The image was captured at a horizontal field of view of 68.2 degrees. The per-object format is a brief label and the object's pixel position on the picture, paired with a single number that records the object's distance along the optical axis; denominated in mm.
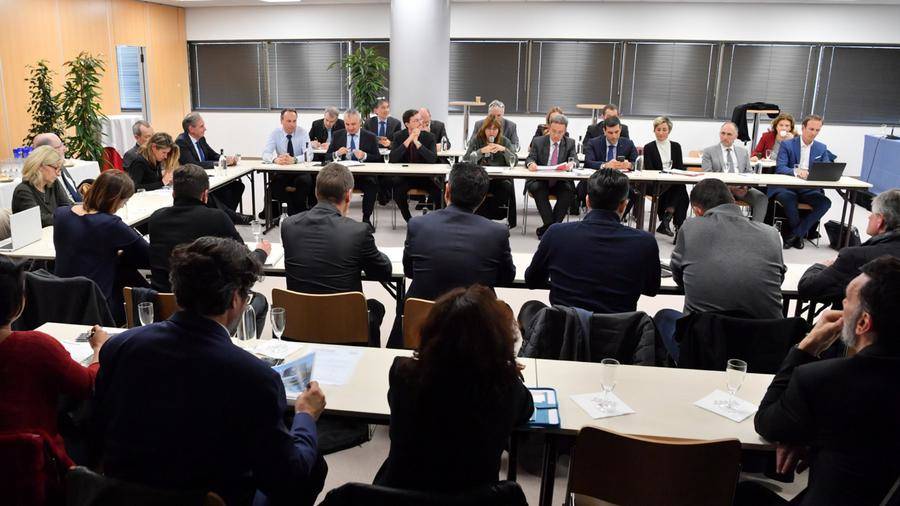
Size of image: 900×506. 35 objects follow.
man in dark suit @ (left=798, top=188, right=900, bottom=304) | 3121
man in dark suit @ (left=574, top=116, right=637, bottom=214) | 7379
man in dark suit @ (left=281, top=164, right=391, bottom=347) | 3377
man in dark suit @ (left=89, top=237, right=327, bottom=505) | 1603
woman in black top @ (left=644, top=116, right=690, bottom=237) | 7281
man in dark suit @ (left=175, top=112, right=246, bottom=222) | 7039
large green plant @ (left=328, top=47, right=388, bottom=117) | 10695
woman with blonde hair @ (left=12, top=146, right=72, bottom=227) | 4590
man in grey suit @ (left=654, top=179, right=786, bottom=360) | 3061
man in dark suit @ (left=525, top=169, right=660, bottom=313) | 3094
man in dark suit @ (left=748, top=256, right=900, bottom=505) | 1645
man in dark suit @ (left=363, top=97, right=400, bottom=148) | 8891
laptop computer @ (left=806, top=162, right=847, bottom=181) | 6777
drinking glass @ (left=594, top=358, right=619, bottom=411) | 2154
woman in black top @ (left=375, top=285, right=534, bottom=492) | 1630
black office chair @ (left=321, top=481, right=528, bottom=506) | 1479
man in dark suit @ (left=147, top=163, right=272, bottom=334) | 3469
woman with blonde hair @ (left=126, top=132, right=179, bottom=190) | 5934
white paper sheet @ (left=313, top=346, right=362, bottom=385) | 2340
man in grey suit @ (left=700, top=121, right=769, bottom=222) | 7188
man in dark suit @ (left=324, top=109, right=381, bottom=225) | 7688
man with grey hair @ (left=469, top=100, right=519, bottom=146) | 7645
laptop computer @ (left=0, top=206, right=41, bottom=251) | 4016
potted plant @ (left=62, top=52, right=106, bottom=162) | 8406
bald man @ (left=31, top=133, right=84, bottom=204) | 5395
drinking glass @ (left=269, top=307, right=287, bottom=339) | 2527
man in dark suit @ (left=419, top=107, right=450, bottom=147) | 9163
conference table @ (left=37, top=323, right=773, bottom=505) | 2053
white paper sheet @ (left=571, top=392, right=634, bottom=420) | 2127
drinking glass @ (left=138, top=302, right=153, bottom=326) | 2489
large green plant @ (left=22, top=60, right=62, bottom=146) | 8320
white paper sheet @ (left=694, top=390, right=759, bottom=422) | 2137
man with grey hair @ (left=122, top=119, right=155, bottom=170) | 6648
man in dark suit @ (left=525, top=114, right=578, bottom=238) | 7266
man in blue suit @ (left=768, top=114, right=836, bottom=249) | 6980
